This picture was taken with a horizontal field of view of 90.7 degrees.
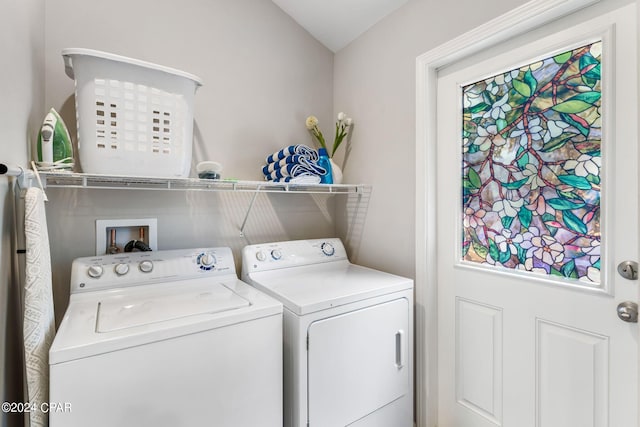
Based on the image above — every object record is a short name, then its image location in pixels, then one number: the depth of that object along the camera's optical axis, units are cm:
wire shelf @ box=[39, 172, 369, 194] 129
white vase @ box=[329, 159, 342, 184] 209
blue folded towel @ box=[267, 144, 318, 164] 180
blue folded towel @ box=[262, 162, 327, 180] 178
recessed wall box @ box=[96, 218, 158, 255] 158
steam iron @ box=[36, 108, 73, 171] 119
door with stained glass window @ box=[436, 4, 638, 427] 113
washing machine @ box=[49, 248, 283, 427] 92
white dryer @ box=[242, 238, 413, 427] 131
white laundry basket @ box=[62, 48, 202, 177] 126
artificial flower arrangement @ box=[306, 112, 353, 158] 215
